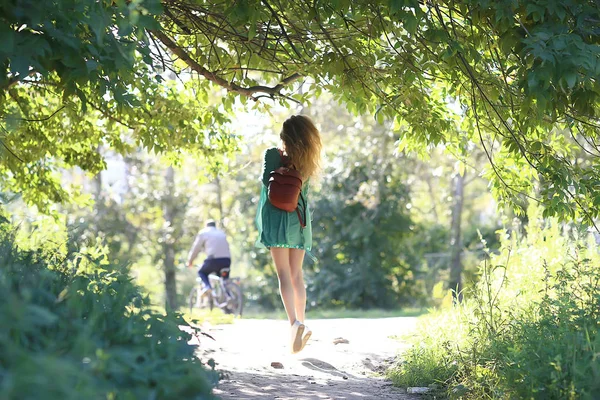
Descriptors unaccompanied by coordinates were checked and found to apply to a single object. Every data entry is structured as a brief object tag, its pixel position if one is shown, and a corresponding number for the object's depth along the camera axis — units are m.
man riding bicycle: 14.75
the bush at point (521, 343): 3.56
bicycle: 15.29
